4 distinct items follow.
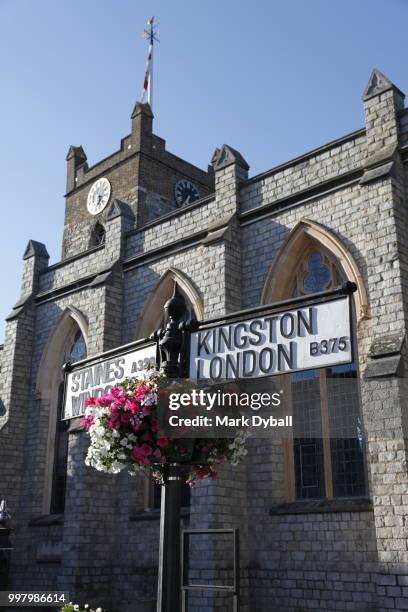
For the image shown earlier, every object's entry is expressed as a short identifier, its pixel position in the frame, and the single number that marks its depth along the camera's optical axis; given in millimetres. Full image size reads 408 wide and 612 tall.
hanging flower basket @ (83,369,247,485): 4637
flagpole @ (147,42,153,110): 34231
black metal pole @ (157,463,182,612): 4094
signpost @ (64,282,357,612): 3998
